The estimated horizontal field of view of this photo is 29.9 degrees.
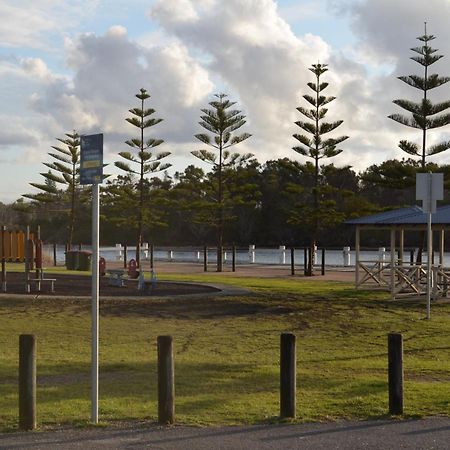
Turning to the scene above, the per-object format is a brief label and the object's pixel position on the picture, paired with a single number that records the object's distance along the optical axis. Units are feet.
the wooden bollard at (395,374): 23.35
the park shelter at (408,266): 63.77
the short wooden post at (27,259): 66.80
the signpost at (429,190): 51.21
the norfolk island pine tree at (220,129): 118.21
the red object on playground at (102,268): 82.28
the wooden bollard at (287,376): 22.81
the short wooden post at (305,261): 98.09
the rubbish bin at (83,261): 105.09
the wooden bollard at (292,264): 100.25
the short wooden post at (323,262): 100.37
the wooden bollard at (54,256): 127.95
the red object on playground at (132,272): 75.46
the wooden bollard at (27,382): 21.59
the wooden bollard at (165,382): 22.12
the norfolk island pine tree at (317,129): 108.37
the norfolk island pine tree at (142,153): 126.93
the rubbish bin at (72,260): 105.70
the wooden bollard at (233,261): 109.13
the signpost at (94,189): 22.09
